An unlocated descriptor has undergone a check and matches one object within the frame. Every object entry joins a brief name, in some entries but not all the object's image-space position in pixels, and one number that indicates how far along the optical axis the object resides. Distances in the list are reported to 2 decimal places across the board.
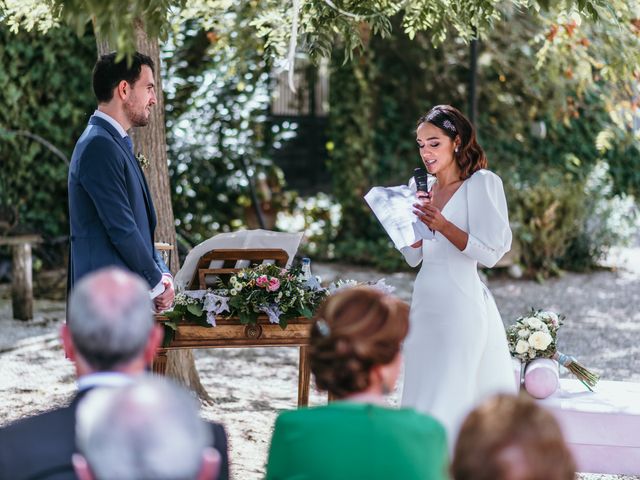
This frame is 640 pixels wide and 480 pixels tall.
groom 7.02
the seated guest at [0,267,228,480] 3.70
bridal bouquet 8.65
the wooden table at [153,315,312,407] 8.08
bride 7.09
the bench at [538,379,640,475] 8.18
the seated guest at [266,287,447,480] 3.80
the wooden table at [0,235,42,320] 15.12
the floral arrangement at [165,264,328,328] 8.01
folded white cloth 8.17
